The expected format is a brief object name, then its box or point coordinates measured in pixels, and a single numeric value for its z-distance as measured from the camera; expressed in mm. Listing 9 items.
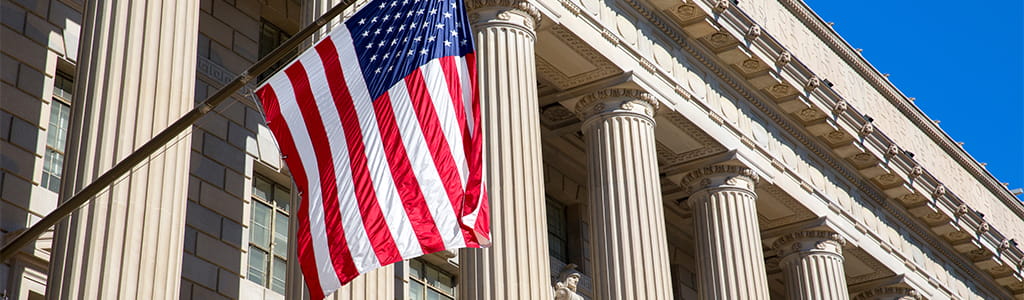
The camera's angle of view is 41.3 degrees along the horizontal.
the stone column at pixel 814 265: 34250
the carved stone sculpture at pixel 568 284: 32062
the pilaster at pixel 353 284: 18344
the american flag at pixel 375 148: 12438
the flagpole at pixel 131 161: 11227
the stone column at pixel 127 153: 15344
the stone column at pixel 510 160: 21266
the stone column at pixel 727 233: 29750
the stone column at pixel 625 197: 25859
